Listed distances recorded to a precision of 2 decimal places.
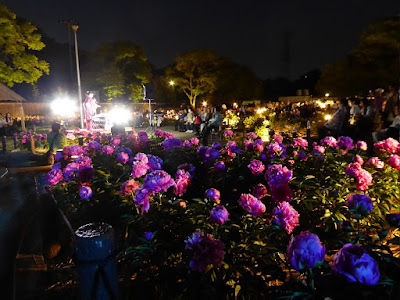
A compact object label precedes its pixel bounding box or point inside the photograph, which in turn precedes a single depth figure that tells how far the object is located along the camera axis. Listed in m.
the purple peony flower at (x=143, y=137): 4.56
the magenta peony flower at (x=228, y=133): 4.90
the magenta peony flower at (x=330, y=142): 3.54
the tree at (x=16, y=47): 17.98
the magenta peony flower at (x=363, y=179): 2.42
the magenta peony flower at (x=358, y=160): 2.77
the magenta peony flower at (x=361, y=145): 3.50
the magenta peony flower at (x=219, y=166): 2.89
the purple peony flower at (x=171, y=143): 3.78
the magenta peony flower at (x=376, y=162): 3.02
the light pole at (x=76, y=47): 14.10
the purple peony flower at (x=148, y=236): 1.92
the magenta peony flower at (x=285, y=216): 1.76
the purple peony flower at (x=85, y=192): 2.68
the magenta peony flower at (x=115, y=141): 4.47
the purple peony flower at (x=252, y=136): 4.30
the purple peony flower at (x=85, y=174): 2.89
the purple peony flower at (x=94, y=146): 4.18
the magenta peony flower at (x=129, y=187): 2.43
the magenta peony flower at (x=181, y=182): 2.34
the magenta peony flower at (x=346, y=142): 3.51
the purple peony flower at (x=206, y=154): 3.26
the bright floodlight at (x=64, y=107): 20.27
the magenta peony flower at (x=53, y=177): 3.00
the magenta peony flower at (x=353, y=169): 2.45
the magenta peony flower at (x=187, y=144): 4.13
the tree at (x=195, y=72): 37.75
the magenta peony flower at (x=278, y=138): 3.76
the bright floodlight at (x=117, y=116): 14.47
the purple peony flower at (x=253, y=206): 1.95
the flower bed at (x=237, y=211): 1.28
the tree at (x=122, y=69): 31.91
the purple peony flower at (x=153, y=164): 2.85
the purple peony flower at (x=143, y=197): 2.12
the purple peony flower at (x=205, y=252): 1.46
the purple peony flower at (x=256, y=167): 2.69
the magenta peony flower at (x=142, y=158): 2.87
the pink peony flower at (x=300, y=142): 3.64
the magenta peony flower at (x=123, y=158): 3.28
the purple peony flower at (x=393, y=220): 1.47
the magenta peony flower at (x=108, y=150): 3.86
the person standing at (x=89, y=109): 13.90
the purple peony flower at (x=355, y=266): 1.06
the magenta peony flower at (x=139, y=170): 2.64
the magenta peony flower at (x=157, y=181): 2.12
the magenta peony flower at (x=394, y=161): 2.89
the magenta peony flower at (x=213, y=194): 2.13
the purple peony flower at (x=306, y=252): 1.14
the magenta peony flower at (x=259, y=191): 2.25
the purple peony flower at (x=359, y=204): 1.56
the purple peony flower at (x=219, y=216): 1.78
